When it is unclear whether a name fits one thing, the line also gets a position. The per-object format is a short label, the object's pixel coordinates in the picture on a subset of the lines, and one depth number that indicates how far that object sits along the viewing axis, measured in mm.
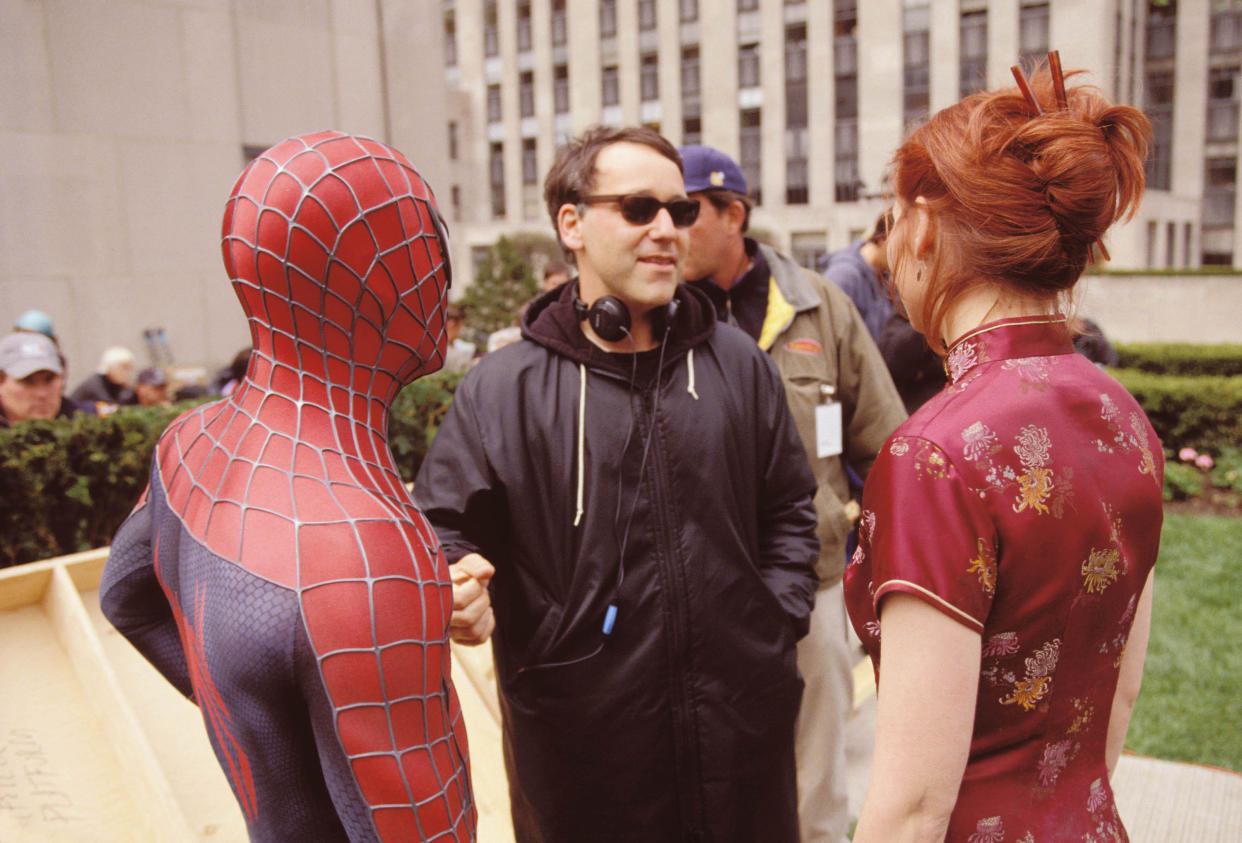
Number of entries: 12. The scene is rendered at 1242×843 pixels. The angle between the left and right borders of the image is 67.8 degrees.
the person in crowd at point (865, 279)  5043
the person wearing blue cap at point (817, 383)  3422
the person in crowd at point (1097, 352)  6802
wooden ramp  2729
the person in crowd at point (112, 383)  7176
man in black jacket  2297
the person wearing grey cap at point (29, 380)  5027
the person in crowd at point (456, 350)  7688
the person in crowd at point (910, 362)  4641
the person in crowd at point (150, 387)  7207
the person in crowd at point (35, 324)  6809
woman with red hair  1387
